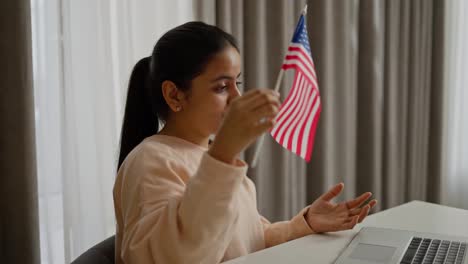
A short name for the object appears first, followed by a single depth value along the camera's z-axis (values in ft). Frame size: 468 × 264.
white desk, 3.46
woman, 2.86
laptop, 3.29
